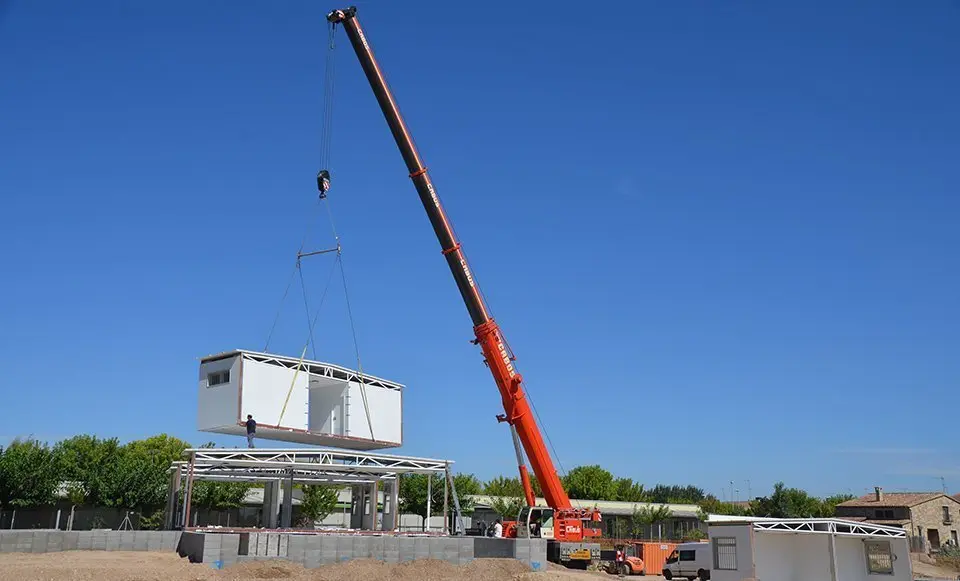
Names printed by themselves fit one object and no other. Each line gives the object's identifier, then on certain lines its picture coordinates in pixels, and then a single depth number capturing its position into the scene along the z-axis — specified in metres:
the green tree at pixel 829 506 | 89.47
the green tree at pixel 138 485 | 53.16
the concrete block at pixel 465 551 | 31.81
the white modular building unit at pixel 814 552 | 33.69
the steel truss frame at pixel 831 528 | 32.88
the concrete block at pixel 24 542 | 27.81
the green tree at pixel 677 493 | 119.14
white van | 37.47
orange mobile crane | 35.59
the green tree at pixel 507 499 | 67.25
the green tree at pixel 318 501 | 55.22
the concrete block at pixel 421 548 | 31.12
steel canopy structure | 32.81
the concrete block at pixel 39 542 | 28.05
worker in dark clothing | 34.06
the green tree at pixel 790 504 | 86.94
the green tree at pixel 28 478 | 50.12
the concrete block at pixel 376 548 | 30.38
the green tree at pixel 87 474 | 52.91
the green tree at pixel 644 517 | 72.12
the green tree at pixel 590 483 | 93.00
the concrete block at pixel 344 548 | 29.97
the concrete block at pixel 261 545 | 28.75
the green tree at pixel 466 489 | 66.44
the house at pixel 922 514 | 74.00
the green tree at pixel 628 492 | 92.19
